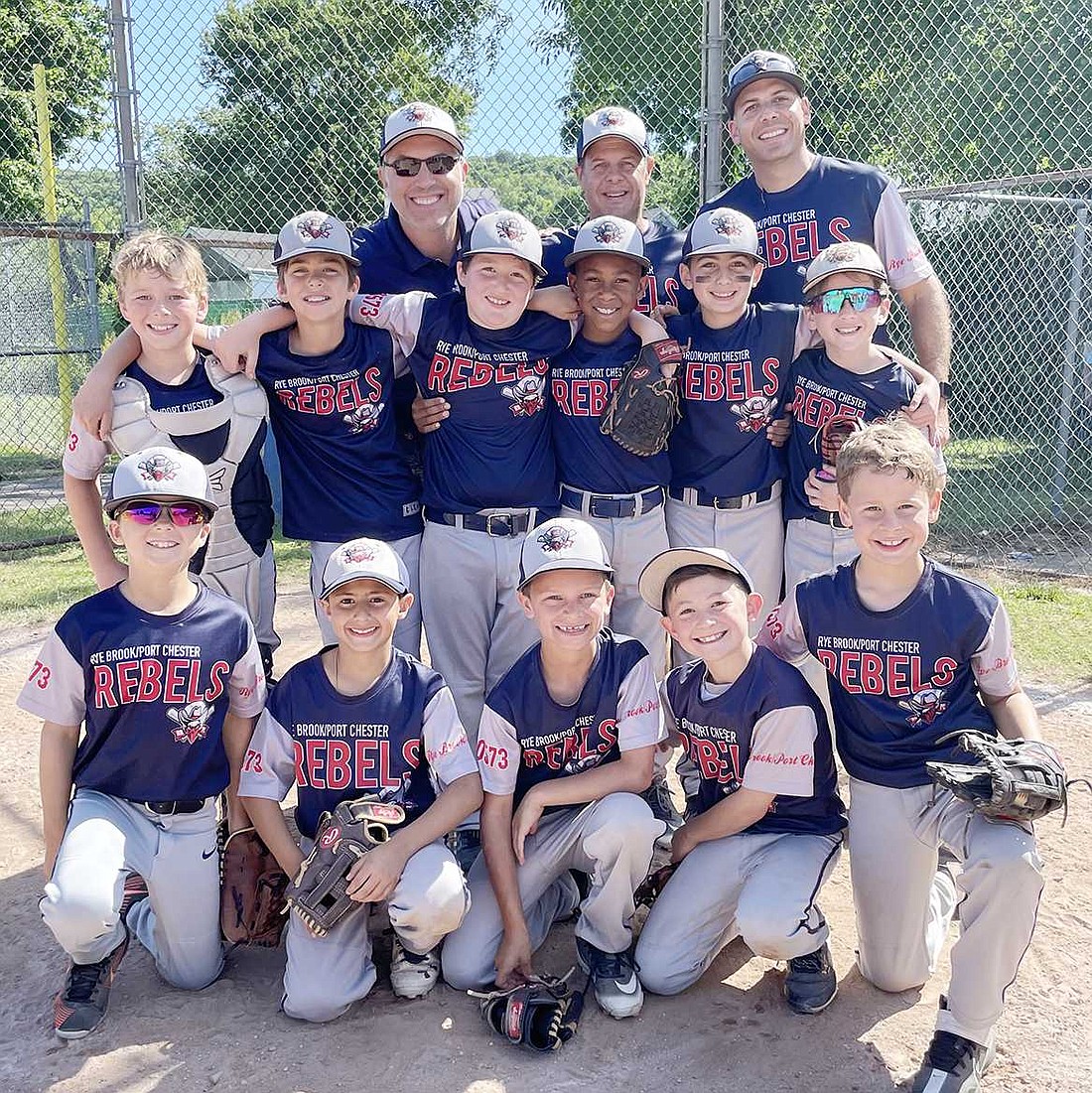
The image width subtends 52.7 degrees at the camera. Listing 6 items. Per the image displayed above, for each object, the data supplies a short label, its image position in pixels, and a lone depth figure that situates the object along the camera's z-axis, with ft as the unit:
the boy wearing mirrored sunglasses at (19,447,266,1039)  9.67
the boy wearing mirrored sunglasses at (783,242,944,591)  11.29
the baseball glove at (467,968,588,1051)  8.74
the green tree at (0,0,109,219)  47.42
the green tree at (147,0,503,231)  28.81
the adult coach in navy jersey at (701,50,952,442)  12.71
